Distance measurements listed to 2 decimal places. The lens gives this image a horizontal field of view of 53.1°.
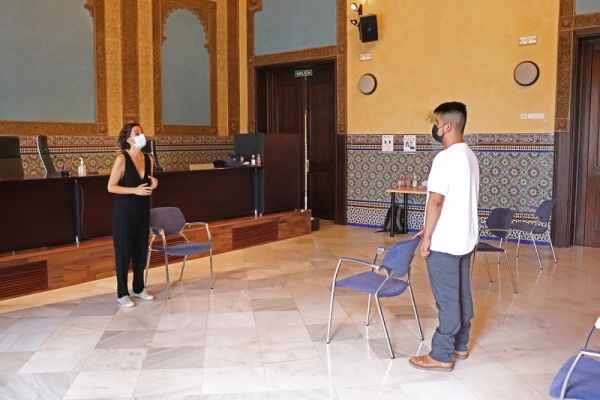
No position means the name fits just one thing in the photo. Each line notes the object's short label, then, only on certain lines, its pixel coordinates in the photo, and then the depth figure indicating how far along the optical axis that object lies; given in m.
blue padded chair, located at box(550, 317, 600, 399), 2.37
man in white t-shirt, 3.46
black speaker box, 8.70
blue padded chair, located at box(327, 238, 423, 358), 3.87
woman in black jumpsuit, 4.89
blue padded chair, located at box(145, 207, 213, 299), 5.28
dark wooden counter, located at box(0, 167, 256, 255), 5.43
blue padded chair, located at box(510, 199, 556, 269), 6.24
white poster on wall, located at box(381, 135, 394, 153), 8.83
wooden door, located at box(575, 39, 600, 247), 7.50
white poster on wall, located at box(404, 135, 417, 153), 8.60
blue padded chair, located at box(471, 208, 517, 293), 5.77
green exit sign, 9.80
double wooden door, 9.65
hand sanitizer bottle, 6.23
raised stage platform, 5.27
